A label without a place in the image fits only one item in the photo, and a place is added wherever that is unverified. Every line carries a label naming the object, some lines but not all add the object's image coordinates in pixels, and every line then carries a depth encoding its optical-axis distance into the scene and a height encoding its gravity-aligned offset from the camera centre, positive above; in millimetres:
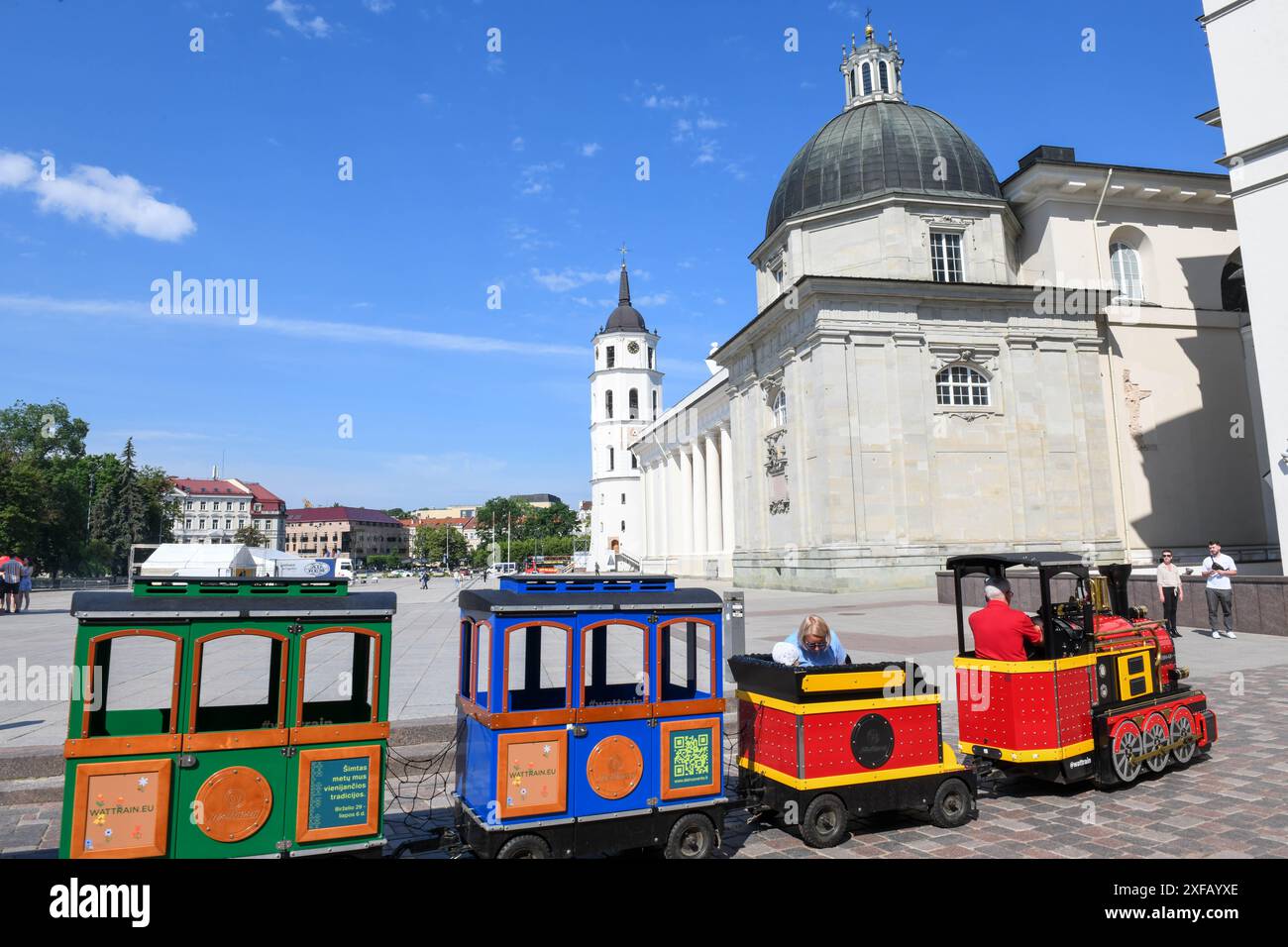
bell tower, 94875 +18565
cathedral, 32812 +8774
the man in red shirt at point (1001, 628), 6895 -626
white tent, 36938 +379
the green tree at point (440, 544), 149375 +4170
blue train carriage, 5105 -1210
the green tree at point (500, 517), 171250 +10809
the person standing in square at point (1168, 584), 16781 -605
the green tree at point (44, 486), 56156 +6663
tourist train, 4523 -1206
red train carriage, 5844 -1487
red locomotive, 6742 -1305
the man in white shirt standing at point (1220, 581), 16938 -553
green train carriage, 4328 -1084
